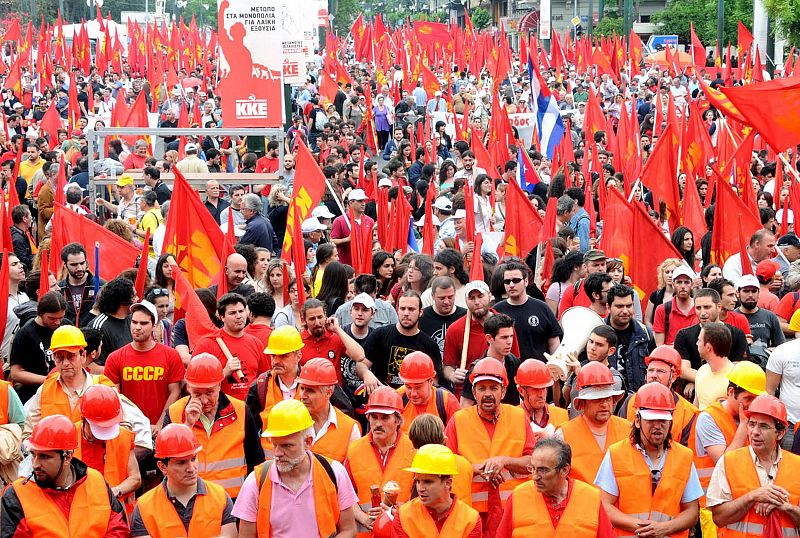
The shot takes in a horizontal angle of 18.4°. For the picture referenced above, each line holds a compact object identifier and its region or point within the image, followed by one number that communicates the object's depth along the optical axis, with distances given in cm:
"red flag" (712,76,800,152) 1980
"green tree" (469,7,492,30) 14416
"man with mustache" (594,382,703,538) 1078
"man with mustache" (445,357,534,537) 1189
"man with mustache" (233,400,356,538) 1033
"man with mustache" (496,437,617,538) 997
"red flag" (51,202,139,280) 1850
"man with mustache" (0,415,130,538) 1008
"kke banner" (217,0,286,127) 2777
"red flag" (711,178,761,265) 1989
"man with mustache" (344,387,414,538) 1152
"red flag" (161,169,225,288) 1872
